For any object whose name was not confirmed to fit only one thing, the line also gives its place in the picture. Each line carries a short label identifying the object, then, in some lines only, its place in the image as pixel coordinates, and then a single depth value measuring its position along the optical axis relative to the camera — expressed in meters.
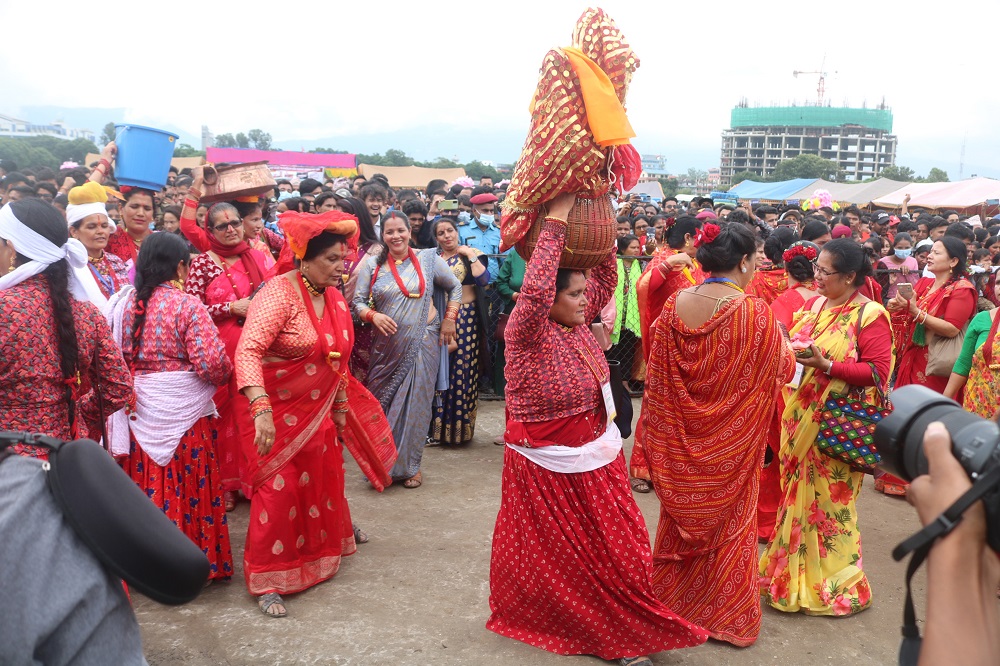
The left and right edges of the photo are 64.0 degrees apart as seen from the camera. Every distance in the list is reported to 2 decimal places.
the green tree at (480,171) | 47.72
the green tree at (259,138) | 85.38
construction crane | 164.75
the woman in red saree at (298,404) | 4.21
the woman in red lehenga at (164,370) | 4.24
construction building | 150.88
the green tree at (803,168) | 93.12
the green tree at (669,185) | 73.06
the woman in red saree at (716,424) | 3.80
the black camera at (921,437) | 1.39
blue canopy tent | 40.50
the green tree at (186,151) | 32.16
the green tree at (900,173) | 84.12
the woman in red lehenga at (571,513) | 3.69
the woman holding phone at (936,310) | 6.04
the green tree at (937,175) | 70.19
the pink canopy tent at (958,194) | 26.52
